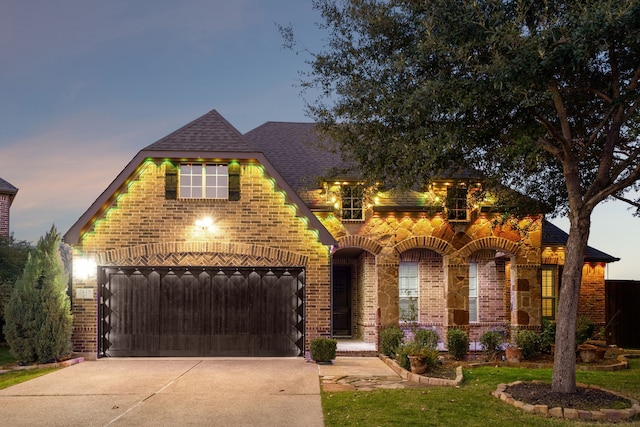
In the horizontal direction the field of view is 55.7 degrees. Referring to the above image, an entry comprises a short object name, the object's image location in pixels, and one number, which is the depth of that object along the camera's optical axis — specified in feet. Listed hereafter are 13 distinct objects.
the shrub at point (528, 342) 50.90
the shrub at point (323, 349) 48.42
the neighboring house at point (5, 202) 98.94
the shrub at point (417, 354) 41.83
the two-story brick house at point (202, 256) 50.65
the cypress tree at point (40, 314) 47.24
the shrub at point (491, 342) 51.03
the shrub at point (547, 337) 52.47
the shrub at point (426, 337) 50.78
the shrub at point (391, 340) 50.49
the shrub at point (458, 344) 51.08
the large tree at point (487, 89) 30.37
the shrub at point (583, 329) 53.52
